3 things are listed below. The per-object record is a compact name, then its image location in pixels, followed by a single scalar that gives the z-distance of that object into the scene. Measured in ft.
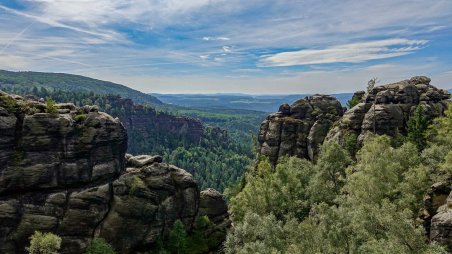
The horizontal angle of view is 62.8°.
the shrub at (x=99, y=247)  226.38
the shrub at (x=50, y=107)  254.47
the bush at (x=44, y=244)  197.88
